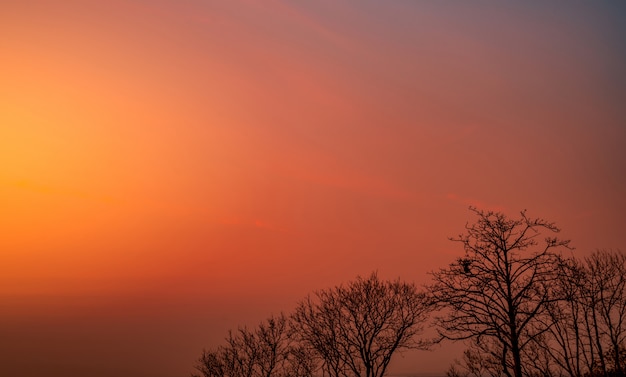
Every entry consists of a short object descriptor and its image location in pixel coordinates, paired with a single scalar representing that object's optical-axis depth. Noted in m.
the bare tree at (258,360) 63.41
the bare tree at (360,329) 51.03
